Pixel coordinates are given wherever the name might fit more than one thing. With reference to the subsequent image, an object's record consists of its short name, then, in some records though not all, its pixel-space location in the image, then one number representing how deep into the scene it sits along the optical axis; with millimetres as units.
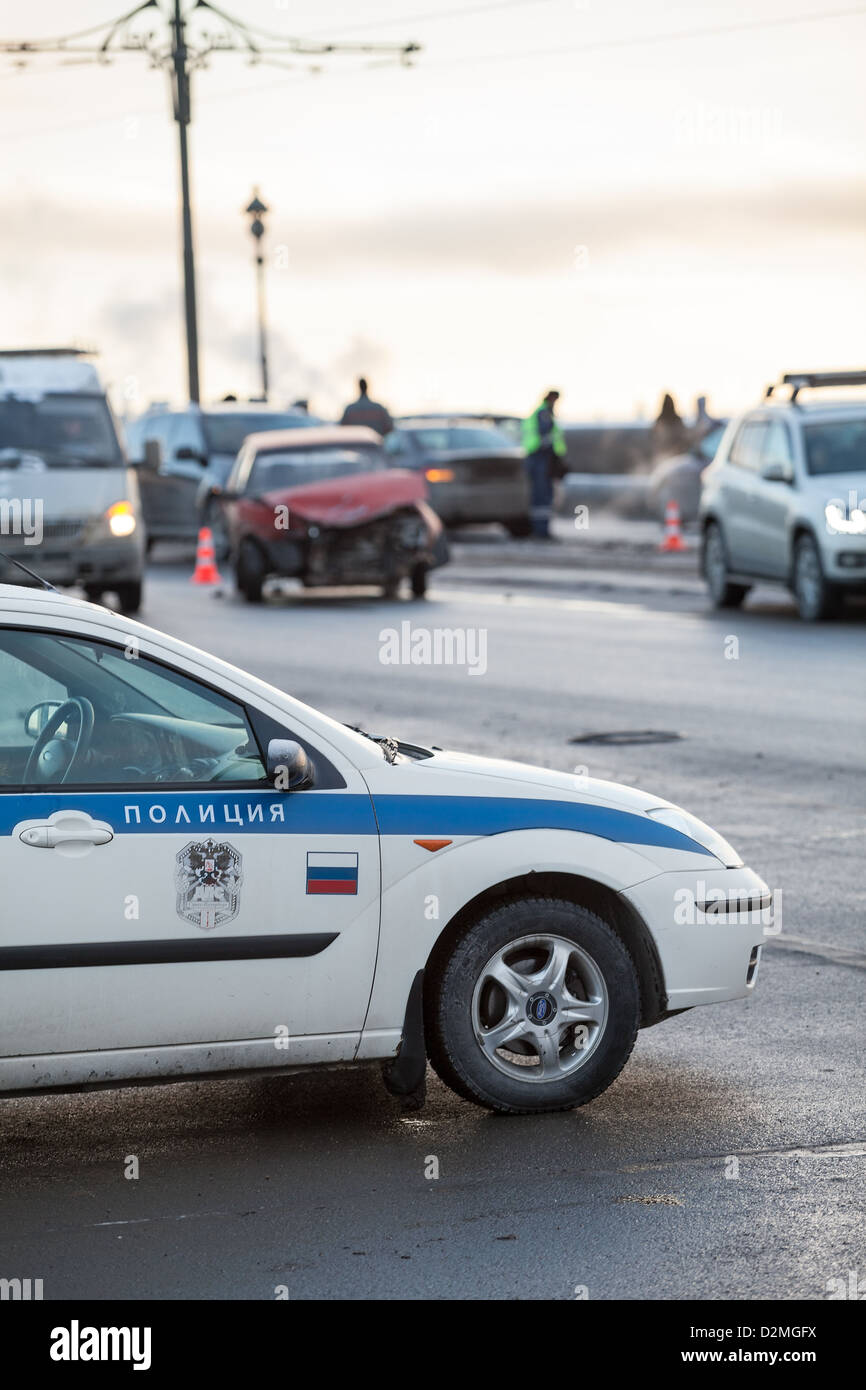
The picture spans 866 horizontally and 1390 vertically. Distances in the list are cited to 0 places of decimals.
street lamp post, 36531
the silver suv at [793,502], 18516
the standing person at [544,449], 30250
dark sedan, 30656
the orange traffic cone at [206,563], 26453
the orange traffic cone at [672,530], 28219
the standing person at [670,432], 36250
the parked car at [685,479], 31281
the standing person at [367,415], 29375
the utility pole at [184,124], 35719
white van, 20453
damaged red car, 22297
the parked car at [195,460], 27750
